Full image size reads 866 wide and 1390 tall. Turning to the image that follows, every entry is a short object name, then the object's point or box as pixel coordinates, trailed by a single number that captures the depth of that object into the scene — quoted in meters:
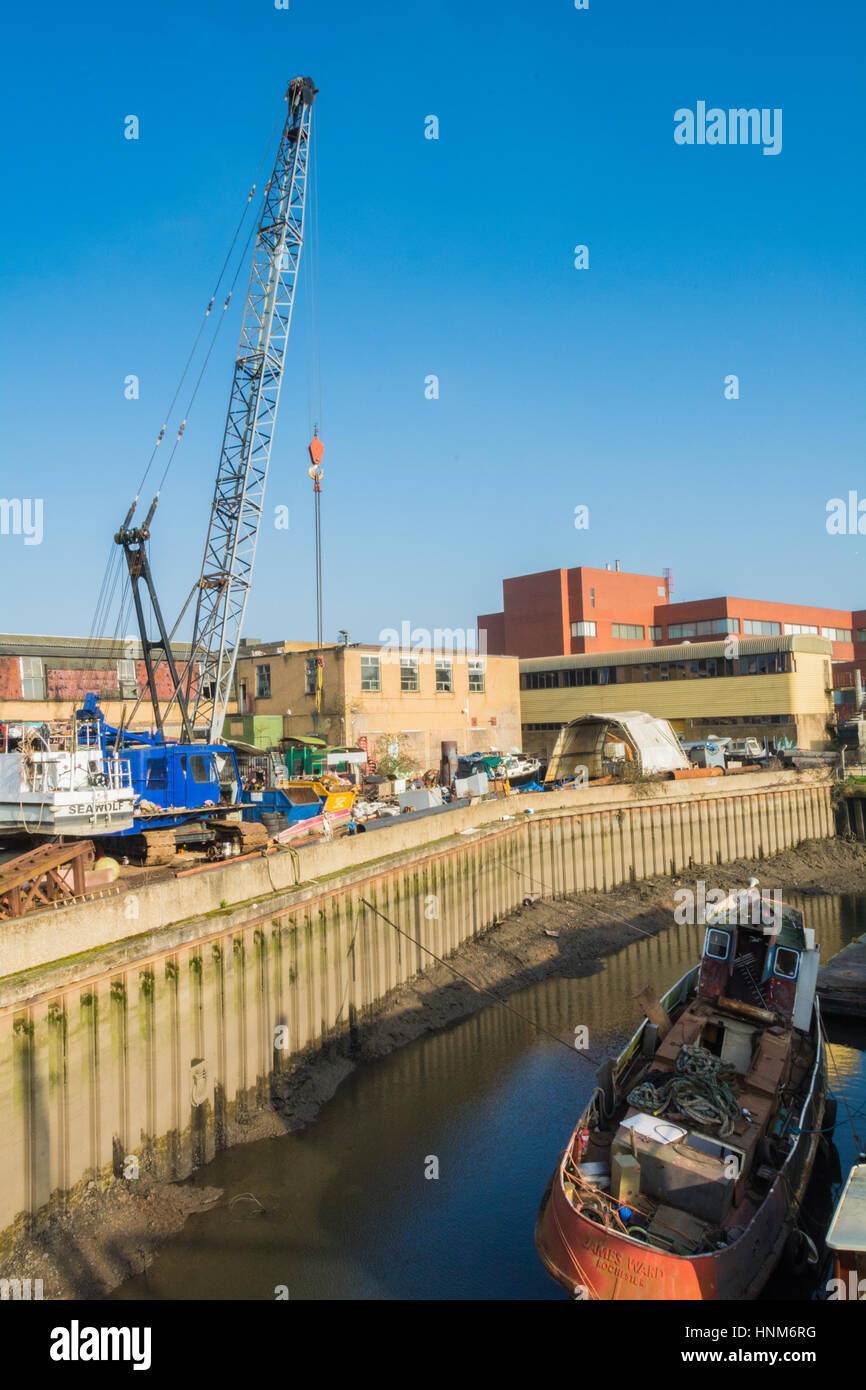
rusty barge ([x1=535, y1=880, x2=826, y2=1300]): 10.78
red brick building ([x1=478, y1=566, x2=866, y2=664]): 76.88
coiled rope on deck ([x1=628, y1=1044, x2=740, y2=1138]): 12.94
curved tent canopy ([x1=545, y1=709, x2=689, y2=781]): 43.41
